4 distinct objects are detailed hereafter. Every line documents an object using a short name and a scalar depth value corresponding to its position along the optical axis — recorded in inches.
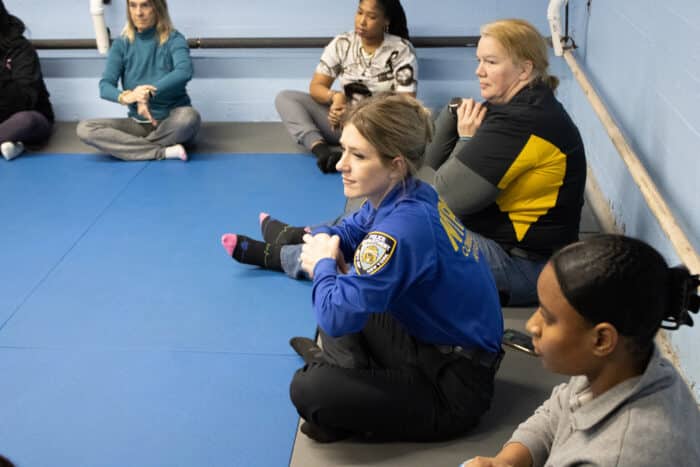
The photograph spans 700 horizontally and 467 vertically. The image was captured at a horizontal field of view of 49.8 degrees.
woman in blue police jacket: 78.6
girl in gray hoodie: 49.1
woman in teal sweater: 183.3
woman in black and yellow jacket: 106.4
